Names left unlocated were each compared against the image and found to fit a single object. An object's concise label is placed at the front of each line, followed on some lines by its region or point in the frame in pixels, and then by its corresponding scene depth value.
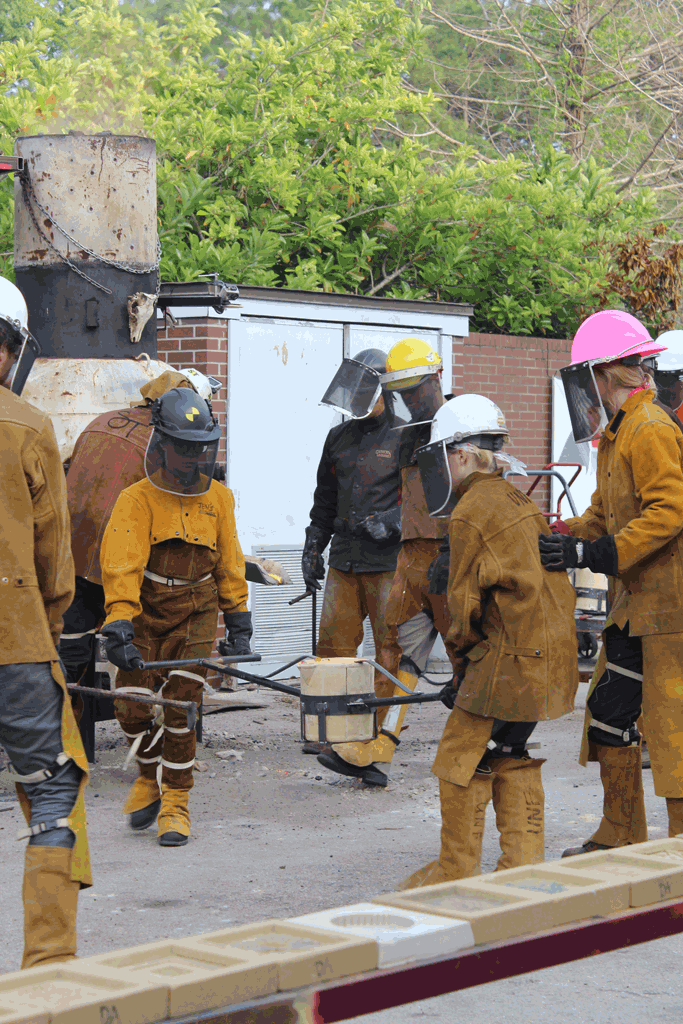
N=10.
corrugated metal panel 17.97
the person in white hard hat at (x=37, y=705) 6.64
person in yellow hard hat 12.54
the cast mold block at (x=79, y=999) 4.25
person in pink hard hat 9.09
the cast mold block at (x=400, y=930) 4.88
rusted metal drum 14.07
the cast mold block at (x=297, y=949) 4.67
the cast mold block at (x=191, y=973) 4.46
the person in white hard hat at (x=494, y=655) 8.62
